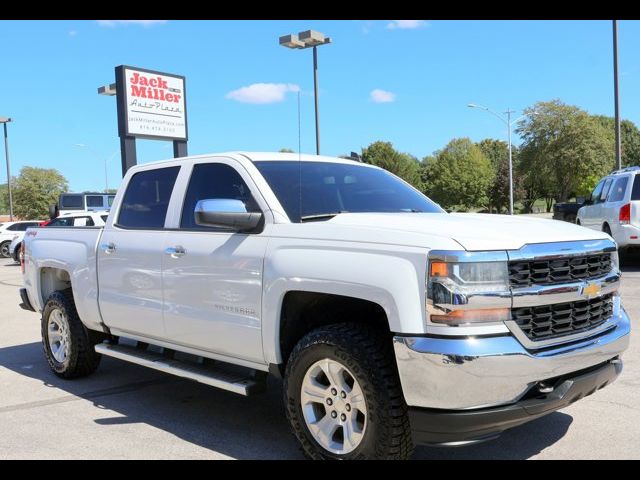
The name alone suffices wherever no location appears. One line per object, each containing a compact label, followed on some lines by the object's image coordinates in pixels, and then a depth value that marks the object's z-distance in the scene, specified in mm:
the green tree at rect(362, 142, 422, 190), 76500
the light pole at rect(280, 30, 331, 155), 18281
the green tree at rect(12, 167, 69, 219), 72750
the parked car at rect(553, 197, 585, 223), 20406
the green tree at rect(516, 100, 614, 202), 62500
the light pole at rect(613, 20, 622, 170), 19219
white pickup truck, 3029
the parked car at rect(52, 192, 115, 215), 38812
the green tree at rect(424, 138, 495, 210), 82375
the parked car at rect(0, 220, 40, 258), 26703
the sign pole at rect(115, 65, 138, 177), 17656
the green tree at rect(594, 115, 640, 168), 83312
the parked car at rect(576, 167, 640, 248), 12016
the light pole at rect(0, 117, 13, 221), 42666
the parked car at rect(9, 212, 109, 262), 17938
